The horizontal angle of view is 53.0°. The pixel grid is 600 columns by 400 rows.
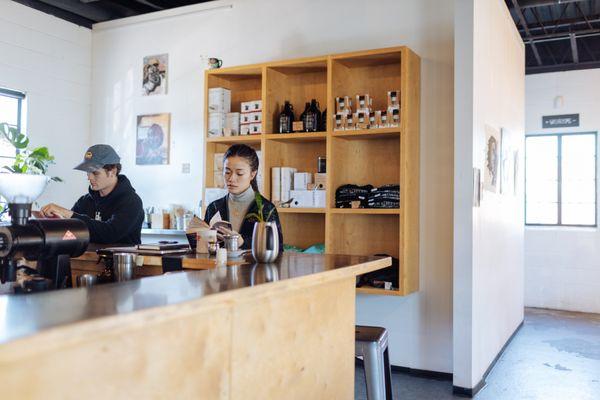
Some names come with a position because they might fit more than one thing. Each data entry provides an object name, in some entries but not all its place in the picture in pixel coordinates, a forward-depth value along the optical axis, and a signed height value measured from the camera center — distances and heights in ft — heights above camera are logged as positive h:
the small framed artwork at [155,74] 19.60 +4.16
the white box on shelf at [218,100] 16.51 +2.79
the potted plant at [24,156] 18.79 +1.39
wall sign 26.23 +3.66
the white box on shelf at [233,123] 16.46 +2.15
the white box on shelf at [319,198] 15.10 +0.10
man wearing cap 11.43 -0.06
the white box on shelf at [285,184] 15.66 +0.46
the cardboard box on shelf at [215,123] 16.46 +2.14
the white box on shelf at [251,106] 16.02 +2.57
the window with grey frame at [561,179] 26.63 +1.12
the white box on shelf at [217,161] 16.74 +1.12
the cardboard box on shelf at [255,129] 15.94 +1.93
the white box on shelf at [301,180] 15.57 +0.57
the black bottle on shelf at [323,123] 15.32 +2.02
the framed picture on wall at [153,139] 19.48 +2.02
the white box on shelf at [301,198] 15.28 +0.10
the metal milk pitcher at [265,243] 7.72 -0.53
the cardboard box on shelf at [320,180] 15.34 +0.55
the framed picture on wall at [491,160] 14.92 +1.11
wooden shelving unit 14.15 +1.45
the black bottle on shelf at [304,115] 15.44 +2.25
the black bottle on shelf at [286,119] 15.69 +2.16
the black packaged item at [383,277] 14.34 -1.82
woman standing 11.31 +0.16
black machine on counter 5.66 -0.43
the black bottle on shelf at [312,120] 15.35 +2.09
